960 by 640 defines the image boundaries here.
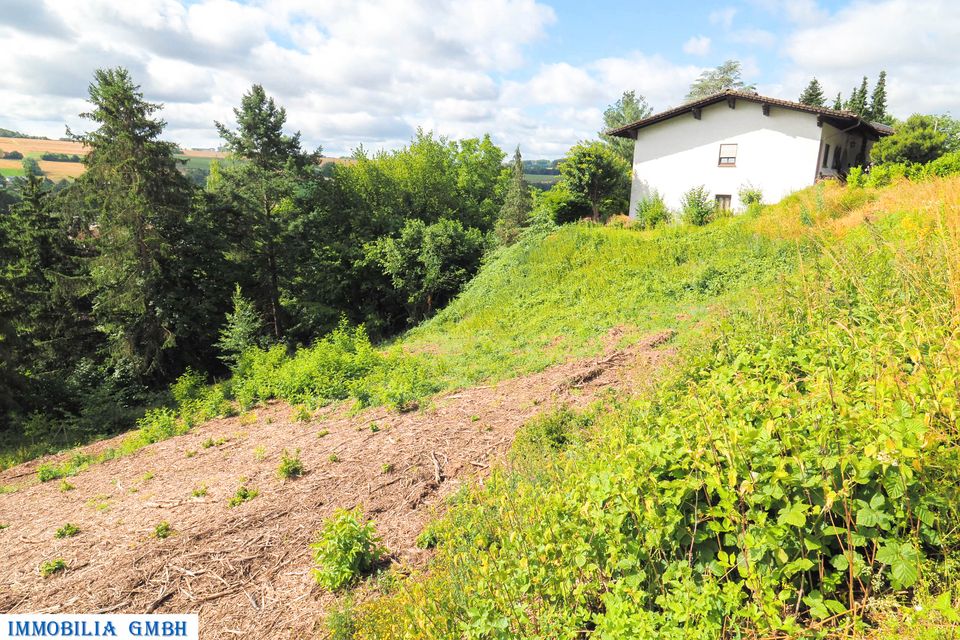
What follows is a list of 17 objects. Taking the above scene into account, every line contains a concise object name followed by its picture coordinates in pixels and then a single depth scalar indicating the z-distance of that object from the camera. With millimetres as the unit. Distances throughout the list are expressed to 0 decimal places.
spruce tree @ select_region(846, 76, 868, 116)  46375
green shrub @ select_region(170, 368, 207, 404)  15047
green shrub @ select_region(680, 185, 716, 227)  19156
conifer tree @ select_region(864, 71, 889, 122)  46375
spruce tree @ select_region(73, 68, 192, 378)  17047
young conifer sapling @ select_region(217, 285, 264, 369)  17234
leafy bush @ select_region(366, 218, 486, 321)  24016
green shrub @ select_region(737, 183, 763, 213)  19625
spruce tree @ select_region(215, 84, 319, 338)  23375
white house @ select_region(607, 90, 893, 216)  18969
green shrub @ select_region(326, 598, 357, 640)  3662
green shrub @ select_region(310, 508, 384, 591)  4305
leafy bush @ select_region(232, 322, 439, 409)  9133
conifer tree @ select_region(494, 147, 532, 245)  24938
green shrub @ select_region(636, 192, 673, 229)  20930
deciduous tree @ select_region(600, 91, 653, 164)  51625
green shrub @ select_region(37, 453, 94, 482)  9797
